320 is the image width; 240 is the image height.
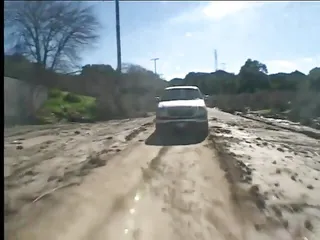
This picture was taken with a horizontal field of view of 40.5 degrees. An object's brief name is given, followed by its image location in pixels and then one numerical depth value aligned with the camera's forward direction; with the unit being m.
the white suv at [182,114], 8.22
